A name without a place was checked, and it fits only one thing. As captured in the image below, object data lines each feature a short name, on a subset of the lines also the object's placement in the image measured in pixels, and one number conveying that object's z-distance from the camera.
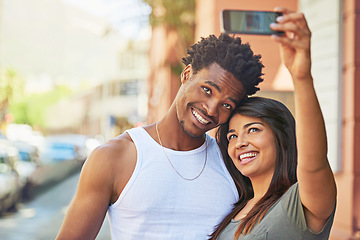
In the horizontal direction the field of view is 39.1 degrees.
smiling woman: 1.52
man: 2.22
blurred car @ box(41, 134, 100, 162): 19.72
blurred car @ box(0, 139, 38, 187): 12.90
